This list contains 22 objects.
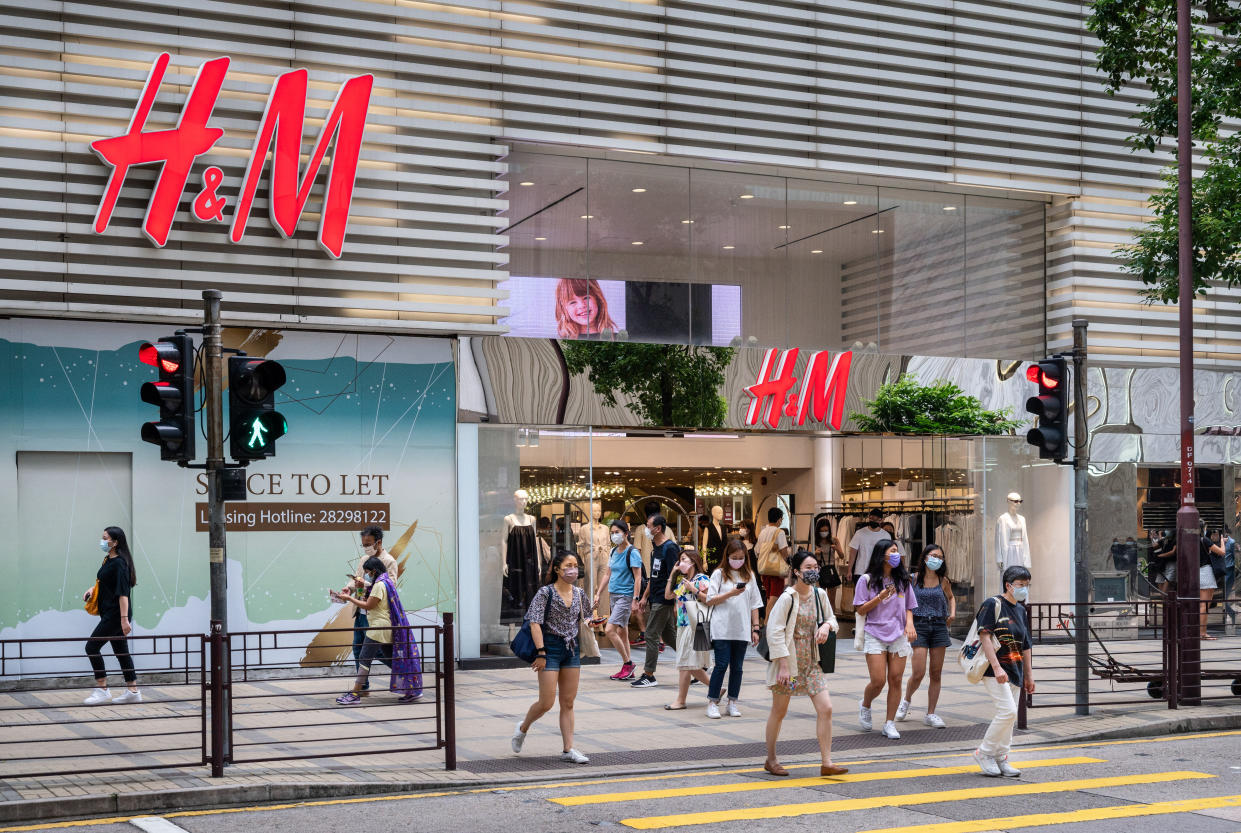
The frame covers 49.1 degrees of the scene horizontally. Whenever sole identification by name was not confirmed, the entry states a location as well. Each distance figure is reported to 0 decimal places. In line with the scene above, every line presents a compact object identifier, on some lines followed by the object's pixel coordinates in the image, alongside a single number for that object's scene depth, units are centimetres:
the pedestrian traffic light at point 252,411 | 988
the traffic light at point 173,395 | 979
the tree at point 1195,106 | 1603
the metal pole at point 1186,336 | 1334
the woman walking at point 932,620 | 1193
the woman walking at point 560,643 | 1030
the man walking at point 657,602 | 1436
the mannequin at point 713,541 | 1927
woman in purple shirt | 1160
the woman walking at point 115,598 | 1291
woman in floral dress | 990
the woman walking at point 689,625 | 1288
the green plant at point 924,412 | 1858
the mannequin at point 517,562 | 1611
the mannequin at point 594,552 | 1675
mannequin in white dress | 1833
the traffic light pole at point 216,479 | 983
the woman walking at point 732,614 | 1230
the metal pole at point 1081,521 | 1246
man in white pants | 977
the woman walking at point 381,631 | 1299
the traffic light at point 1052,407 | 1227
